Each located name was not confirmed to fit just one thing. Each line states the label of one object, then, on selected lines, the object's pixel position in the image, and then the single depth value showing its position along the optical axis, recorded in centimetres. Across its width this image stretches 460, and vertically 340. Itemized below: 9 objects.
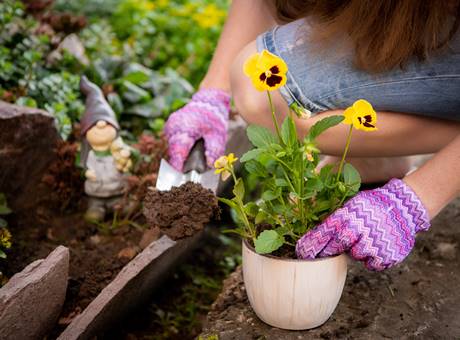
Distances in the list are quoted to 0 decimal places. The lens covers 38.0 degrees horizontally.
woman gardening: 151
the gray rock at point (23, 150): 202
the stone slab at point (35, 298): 146
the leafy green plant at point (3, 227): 172
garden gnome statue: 208
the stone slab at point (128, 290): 162
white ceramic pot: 152
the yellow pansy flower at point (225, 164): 152
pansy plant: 144
